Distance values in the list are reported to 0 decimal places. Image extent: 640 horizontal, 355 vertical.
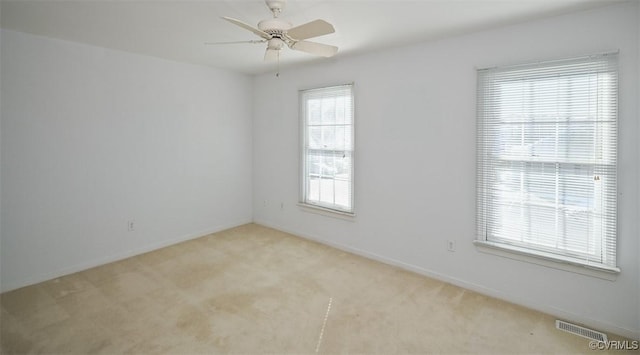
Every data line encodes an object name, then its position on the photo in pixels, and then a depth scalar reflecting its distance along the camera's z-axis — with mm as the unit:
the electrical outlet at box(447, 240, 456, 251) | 3281
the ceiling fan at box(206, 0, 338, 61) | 2178
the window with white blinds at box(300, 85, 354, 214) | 4148
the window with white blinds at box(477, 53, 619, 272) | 2475
